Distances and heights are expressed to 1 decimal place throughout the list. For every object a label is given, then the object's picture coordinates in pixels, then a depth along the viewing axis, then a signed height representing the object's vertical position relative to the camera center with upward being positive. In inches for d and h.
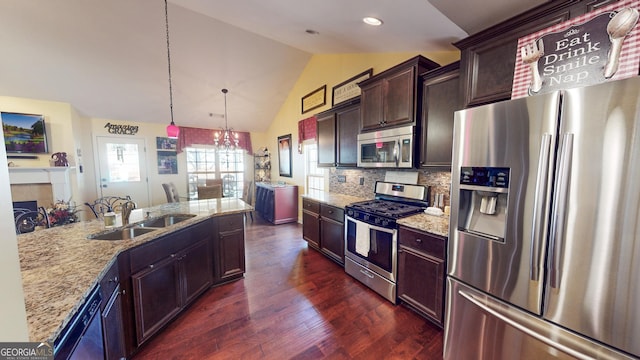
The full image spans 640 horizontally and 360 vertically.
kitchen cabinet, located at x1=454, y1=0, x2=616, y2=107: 49.8 +31.5
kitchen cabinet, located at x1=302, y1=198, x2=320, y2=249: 132.5 -35.3
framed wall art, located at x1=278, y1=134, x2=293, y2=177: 218.7 +10.1
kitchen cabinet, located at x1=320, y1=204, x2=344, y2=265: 114.5 -36.1
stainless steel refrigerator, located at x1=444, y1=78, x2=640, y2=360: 37.4 -12.2
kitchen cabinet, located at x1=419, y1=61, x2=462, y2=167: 77.3 +18.8
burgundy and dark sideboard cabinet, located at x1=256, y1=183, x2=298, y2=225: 199.2 -34.9
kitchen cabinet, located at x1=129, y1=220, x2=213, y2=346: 65.5 -36.8
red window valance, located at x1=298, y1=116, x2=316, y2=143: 176.7 +29.5
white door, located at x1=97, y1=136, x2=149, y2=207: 201.3 -2.2
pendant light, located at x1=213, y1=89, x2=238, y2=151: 177.5 +26.6
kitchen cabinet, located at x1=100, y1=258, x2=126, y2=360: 50.5 -36.0
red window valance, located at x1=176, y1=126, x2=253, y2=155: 228.7 +29.6
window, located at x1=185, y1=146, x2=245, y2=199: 241.8 -3.1
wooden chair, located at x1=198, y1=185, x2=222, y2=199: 167.5 -20.0
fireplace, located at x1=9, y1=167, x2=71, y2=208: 154.8 -12.8
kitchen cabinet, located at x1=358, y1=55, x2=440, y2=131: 86.9 +29.3
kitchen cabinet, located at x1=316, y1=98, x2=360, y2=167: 119.6 +17.5
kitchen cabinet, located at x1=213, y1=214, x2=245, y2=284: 99.9 -38.1
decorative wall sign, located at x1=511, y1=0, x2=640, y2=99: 40.3 +22.6
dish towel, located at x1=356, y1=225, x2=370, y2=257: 95.2 -32.5
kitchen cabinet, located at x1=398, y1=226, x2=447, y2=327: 71.5 -36.6
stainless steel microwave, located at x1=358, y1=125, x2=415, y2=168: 90.3 +7.2
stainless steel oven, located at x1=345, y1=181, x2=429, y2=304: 87.0 -28.7
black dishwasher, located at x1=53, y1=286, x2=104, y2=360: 33.8 -28.9
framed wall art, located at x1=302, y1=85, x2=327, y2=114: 164.4 +51.0
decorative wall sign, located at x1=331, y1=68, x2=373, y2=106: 129.2 +48.3
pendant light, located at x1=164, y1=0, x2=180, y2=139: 101.0 +16.0
